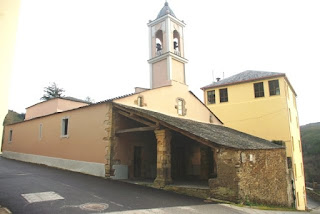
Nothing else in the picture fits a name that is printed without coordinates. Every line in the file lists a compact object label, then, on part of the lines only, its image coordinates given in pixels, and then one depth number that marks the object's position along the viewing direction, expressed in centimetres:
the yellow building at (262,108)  1906
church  917
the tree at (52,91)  4378
